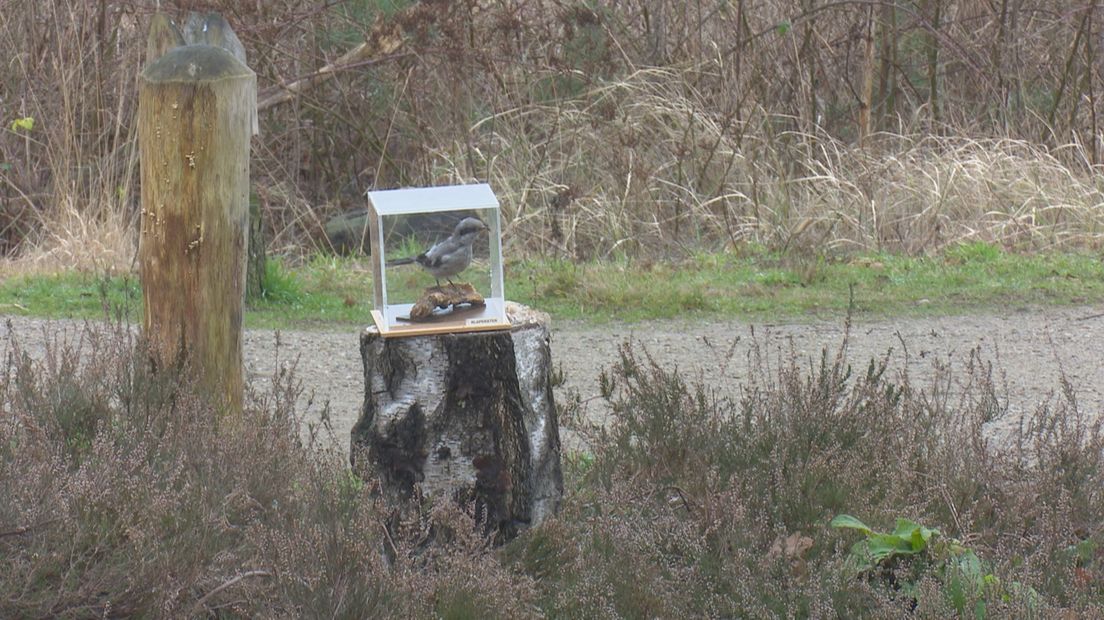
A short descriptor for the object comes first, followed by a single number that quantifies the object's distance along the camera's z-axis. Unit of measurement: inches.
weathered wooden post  387.9
